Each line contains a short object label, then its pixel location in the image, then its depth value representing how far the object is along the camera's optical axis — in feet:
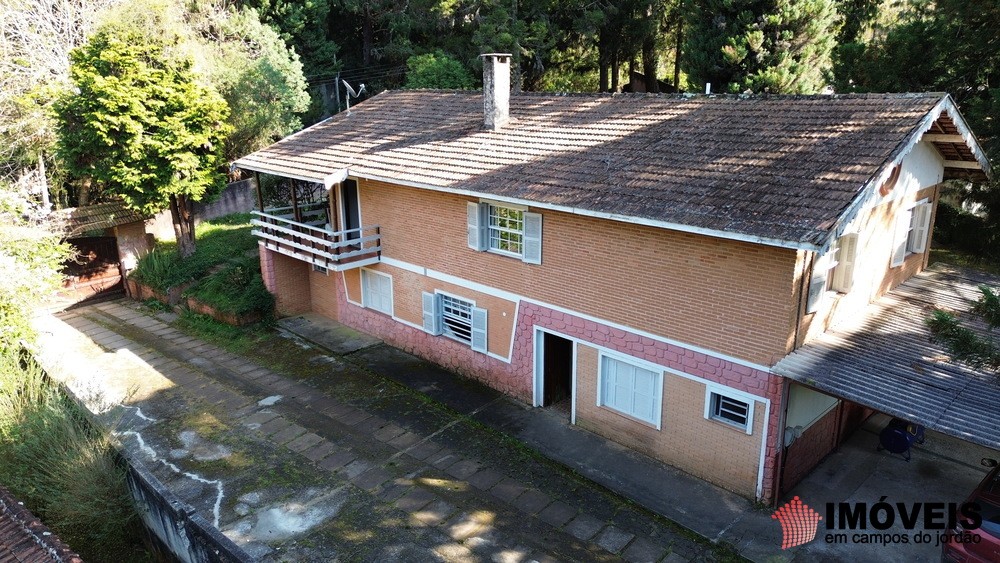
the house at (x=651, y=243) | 35.83
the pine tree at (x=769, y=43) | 74.18
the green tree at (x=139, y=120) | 63.36
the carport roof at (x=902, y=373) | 30.48
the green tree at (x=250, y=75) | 85.56
